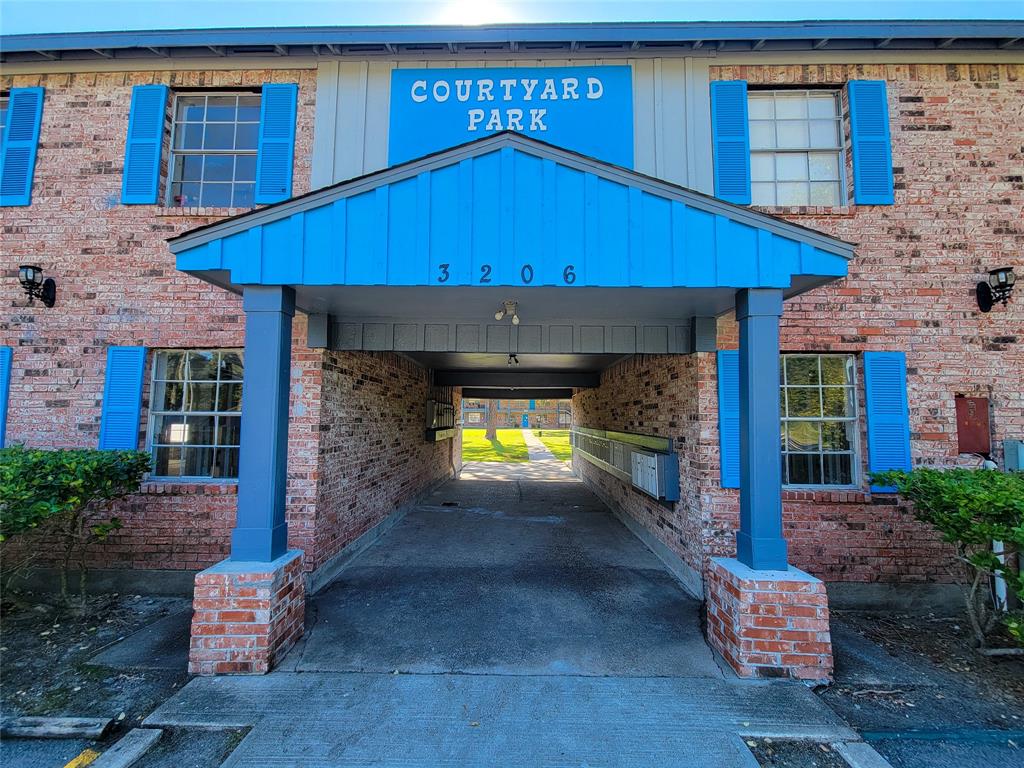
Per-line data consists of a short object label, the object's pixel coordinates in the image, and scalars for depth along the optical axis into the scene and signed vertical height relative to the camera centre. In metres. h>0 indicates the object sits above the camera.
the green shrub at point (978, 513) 3.38 -0.67
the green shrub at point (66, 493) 3.69 -0.69
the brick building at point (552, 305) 4.93 +2.07
